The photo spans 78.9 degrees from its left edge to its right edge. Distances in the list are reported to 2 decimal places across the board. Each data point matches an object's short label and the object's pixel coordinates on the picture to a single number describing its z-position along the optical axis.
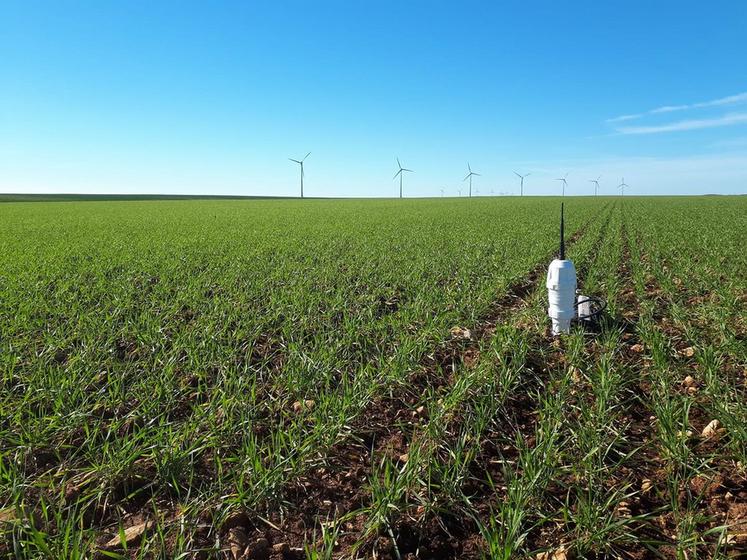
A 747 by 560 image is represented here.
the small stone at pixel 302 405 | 3.75
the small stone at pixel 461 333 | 5.59
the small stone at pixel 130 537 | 2.42
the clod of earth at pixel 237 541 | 2.35
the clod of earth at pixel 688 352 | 4.87
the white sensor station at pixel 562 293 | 5.20
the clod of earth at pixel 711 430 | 3.35
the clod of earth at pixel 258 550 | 2.34
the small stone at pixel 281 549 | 2.39
